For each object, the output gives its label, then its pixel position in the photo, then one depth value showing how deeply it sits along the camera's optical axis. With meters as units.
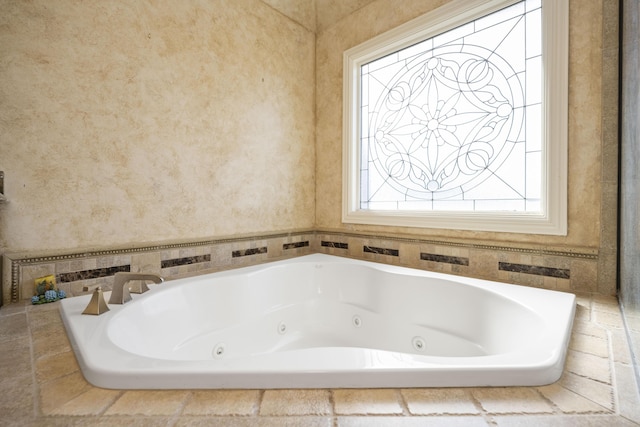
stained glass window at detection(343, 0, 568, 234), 1.42
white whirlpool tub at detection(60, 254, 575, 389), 0.67
